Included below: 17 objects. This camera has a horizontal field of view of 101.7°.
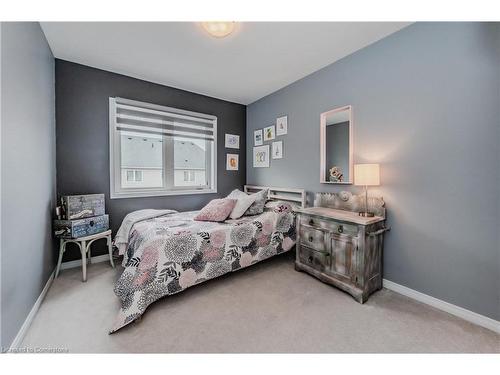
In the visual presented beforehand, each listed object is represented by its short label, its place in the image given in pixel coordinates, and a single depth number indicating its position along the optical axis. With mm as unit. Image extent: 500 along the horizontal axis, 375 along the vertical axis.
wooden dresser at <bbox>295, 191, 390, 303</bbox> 1853
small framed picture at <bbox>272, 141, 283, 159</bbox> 3297
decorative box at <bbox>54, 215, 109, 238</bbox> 2160
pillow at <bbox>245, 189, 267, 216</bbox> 2753
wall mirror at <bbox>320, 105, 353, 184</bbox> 2383
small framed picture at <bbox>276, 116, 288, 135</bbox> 3193
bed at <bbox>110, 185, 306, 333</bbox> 1642
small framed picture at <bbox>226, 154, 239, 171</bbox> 3842
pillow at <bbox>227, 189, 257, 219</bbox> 2614
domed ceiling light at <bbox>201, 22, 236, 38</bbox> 1585
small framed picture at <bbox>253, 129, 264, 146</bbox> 3664
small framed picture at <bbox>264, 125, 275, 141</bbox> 3441
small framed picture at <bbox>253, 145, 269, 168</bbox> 3557
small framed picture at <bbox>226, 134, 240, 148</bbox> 3822
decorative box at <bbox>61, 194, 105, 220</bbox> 2213
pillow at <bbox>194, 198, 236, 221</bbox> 2473
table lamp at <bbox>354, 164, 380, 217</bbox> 1942
